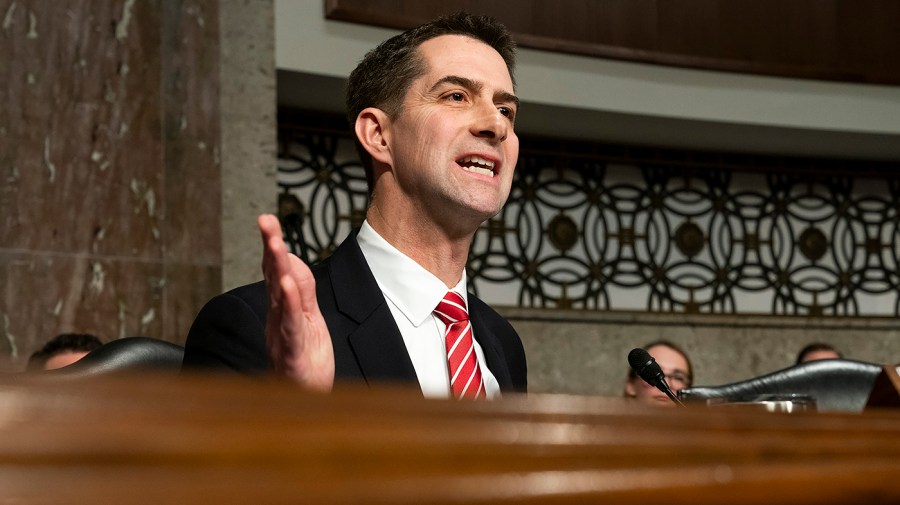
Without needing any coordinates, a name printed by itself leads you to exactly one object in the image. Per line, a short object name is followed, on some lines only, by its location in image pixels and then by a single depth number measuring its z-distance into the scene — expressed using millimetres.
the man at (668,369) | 4410
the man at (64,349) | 3232
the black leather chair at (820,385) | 2000
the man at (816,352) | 5250
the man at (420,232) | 1760
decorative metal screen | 6445
